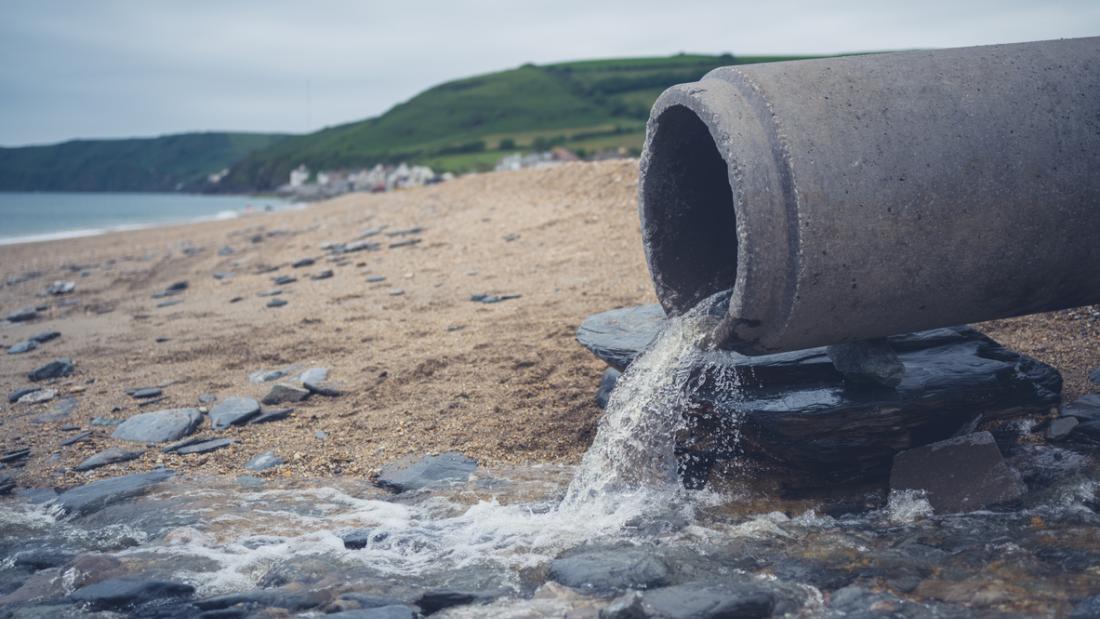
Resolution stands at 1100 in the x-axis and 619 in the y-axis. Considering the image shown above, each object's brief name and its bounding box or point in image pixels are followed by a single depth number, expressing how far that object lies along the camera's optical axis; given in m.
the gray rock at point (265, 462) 5.39
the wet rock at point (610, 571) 3.57
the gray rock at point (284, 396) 6.47
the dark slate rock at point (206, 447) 5.68
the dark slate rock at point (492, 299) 8.61
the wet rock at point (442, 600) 3.53
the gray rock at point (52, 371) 7.68
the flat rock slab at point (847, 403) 4.36
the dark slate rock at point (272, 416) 6.13
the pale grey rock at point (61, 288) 13.08
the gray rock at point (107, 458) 5.56
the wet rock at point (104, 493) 4.86
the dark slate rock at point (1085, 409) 4.61
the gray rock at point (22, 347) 8.86
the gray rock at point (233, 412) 6.11
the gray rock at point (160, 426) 5.98
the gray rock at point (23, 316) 11.02
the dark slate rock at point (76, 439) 5.97
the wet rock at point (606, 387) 5.73
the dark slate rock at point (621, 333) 5.24
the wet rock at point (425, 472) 5.00
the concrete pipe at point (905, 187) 3.85
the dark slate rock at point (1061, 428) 4.52
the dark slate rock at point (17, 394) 7.12
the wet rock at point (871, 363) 4.39
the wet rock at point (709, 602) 3.25
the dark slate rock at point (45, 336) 9.30
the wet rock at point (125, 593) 3.66
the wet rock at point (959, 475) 4.12
